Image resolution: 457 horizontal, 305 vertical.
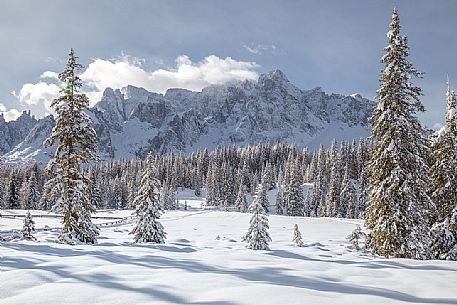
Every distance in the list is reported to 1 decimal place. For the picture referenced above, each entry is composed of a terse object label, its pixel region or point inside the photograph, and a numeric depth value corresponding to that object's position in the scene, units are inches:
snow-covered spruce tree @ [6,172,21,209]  3314.5
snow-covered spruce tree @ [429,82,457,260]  784.9
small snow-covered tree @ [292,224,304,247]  1202.6
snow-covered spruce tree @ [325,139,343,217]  3403.1
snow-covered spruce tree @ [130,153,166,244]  970.1
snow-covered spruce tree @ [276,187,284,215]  4060.0
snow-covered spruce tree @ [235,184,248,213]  3816.2
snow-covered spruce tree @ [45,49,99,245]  801.4
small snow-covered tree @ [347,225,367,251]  1126.6
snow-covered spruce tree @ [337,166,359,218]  3380.9
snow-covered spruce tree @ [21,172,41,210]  3550.7
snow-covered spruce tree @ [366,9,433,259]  700.7
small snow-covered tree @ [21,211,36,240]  1018.7
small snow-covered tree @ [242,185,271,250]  931.8
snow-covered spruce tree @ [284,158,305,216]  3373.5
